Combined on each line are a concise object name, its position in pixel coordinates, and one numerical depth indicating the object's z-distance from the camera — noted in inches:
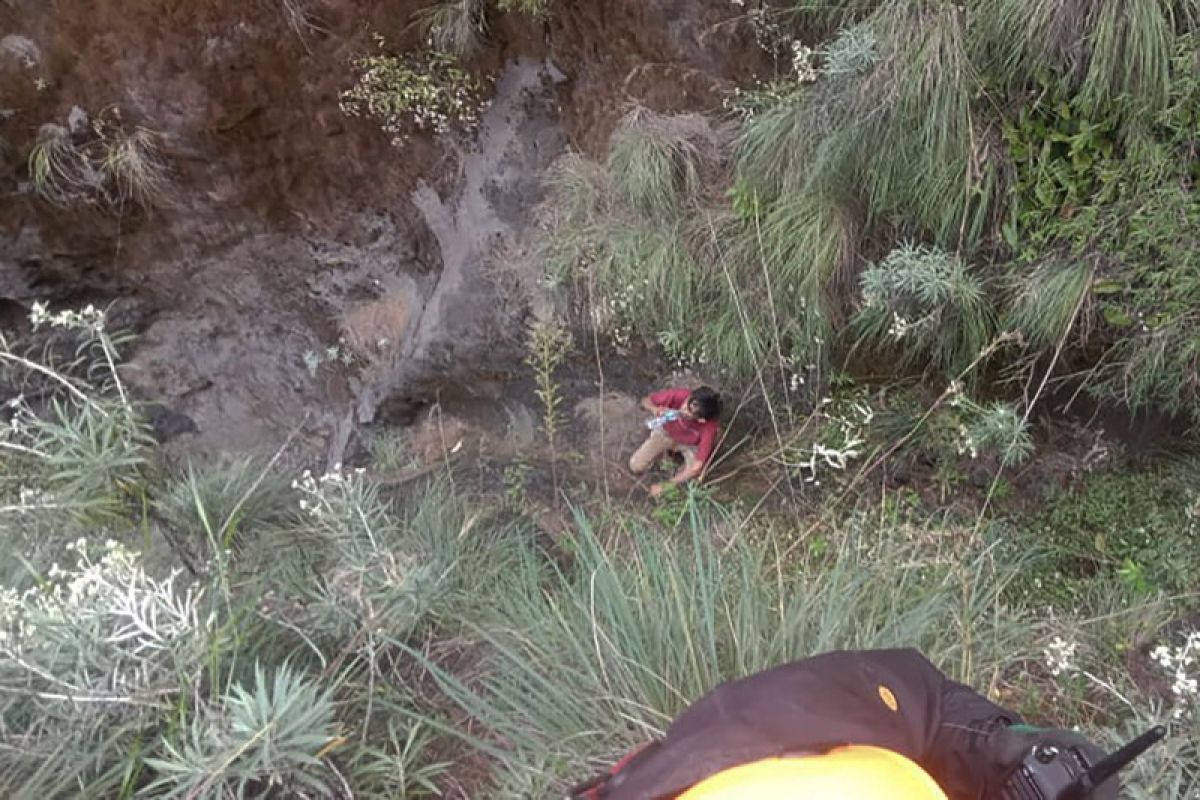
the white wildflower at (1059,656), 84.2
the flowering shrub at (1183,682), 72.9
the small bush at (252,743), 60.5
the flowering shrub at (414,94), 175.0
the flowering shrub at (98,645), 64.4
